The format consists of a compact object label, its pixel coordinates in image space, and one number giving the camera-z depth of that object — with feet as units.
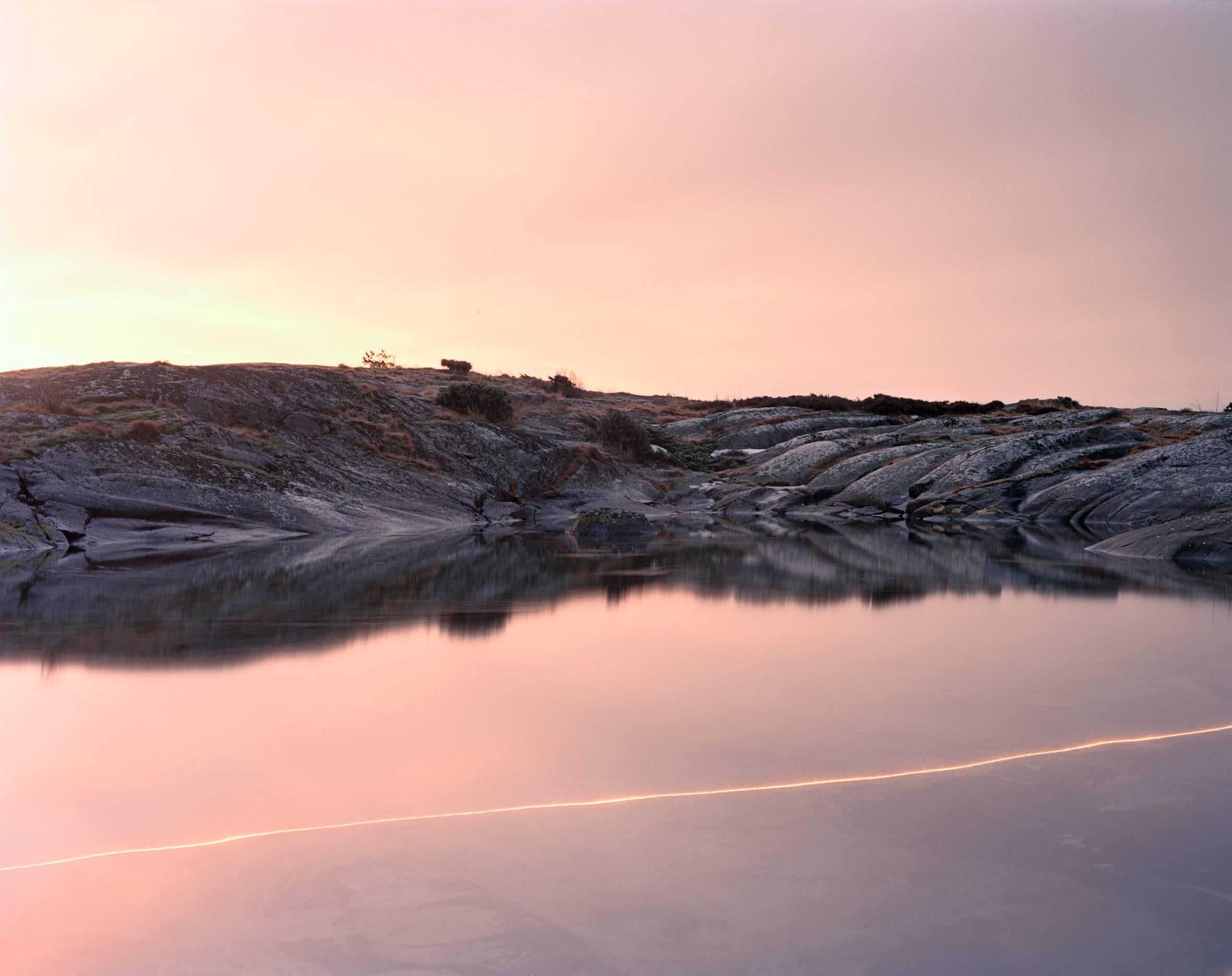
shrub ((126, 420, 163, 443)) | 77.56
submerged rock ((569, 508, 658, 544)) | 83.30
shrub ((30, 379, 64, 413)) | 81.30
